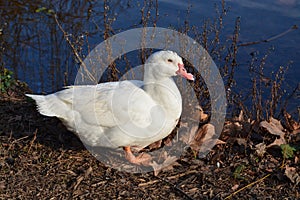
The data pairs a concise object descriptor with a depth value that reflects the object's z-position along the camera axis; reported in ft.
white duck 12.65
